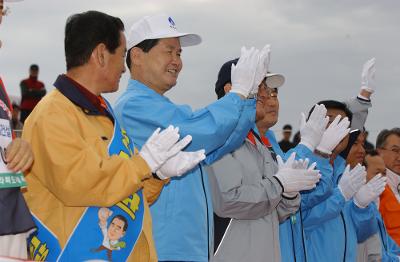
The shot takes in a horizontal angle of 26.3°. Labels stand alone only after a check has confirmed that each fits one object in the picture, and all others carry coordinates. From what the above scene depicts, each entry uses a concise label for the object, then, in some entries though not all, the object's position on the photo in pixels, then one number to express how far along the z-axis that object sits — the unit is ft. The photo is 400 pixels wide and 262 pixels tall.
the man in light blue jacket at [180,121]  15.46
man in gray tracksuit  17.35
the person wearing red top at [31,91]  53.45
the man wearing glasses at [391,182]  28.17
